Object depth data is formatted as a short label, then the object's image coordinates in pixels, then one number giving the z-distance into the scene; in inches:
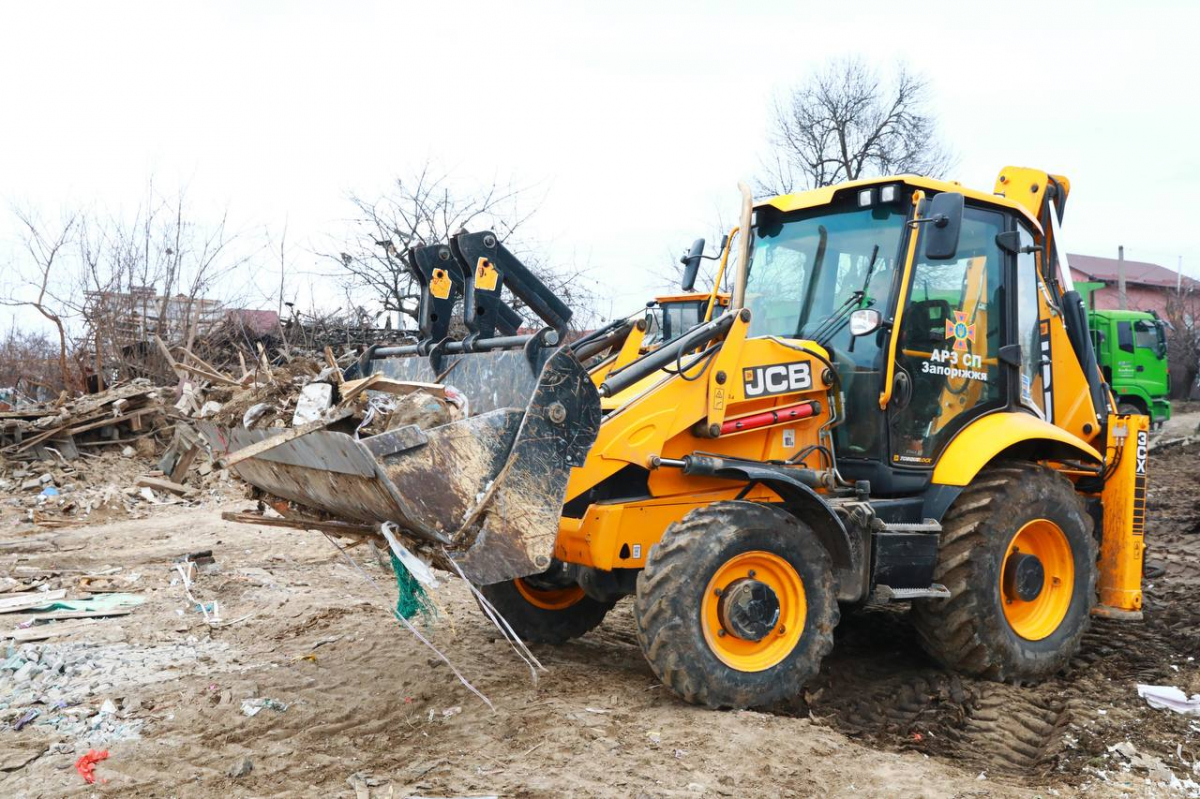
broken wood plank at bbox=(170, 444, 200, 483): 559.2
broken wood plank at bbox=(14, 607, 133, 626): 277.1
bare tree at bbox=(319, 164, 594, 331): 695.7
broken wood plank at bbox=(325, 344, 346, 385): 169.9
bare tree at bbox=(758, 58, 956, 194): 1036.5
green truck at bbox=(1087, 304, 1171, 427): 740.6
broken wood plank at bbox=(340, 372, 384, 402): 165.9
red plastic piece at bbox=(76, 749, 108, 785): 155.9
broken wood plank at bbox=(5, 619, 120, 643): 257.6
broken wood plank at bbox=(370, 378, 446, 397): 174.2
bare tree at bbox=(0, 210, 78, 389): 647.1
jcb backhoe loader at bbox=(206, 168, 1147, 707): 170.6
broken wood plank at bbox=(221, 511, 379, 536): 183.3
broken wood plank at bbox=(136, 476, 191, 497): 539.2
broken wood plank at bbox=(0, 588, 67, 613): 288.7
